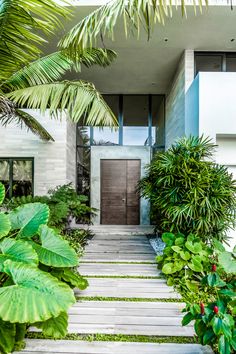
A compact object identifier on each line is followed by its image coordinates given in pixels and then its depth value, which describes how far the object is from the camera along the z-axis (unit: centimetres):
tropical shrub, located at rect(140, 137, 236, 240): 444
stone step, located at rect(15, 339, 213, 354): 230
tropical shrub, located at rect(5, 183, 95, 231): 493
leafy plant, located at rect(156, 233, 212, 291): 374
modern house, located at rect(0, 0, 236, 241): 588
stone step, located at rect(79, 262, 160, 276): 423
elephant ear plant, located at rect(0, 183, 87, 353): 174
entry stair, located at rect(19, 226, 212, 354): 237
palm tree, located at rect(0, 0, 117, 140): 277
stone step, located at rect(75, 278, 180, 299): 344
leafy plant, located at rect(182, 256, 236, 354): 185
